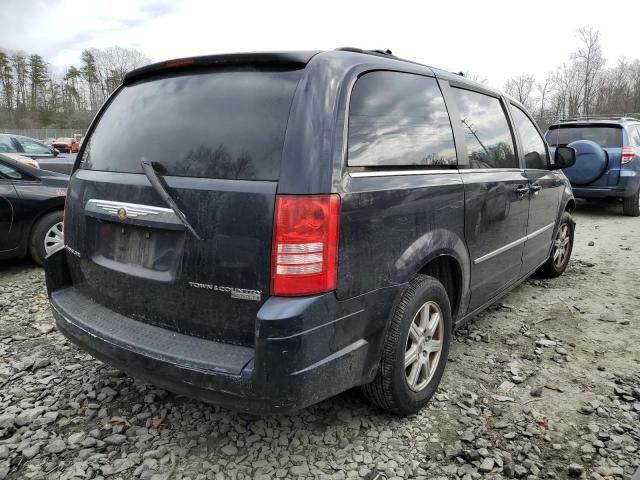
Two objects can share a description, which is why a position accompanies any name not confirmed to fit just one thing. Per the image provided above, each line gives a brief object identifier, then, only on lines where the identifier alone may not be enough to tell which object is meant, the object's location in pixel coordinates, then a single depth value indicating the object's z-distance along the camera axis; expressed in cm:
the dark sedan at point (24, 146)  1101
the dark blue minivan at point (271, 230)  186
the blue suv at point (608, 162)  858
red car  3462
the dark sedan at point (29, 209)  493
